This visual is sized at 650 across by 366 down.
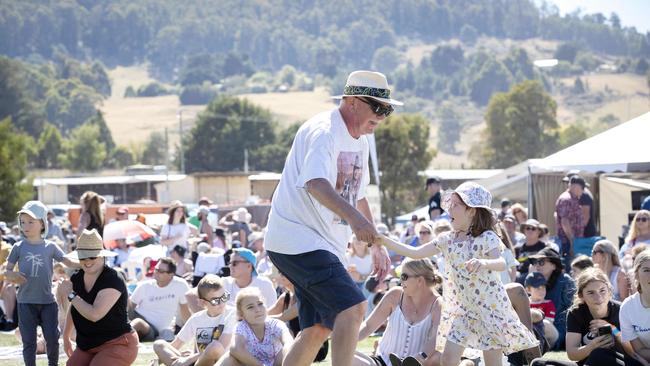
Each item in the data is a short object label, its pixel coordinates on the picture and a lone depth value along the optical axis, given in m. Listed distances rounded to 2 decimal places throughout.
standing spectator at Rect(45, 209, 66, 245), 17.44
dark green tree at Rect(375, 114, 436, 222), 75.38
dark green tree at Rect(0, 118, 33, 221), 63.03
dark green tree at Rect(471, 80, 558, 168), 108.19
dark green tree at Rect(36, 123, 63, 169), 140.27
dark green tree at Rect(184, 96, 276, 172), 123.25
